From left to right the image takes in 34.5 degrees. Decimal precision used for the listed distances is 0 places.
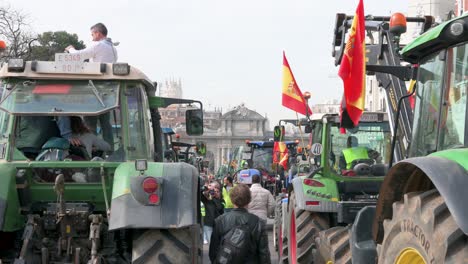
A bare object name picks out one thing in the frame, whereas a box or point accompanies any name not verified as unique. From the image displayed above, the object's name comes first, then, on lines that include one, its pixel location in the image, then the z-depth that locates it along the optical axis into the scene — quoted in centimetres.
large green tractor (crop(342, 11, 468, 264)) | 380
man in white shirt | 841
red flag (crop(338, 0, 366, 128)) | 700
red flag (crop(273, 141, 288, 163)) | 2468
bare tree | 2686
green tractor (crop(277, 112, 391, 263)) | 938
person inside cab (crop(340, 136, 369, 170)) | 1030
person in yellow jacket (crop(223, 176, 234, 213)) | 1381
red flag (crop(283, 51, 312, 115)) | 1373
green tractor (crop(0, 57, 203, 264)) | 642
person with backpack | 702
